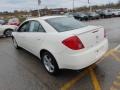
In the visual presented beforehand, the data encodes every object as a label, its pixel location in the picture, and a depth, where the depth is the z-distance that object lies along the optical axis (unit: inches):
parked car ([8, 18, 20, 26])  367.5
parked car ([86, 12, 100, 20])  679.3
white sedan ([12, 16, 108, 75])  83.4
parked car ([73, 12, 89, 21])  654.4
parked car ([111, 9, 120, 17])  737.5
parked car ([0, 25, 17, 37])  261.3
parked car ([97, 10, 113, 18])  727.3
